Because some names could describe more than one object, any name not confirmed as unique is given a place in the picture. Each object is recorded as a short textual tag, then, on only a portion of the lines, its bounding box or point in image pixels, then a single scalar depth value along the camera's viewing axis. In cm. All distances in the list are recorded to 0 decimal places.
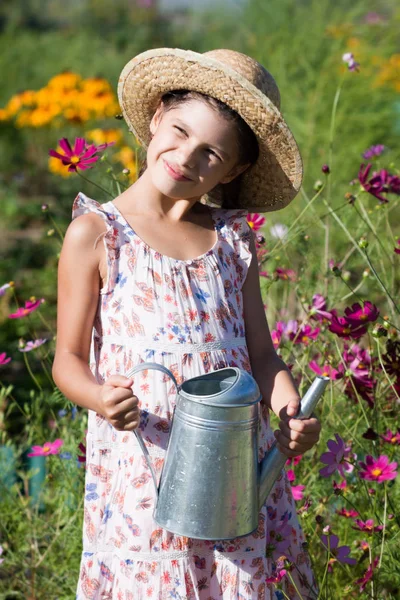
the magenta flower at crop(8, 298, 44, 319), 299
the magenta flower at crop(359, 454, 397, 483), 261
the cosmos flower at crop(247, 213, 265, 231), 311
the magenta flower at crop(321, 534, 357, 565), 274
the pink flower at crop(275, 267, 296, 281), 311
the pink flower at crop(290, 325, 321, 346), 299
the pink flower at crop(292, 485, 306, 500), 290
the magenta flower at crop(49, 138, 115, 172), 290
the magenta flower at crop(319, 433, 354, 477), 266
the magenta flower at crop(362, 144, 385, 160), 325
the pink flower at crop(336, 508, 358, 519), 283
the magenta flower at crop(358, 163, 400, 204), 303
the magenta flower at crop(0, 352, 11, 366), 299
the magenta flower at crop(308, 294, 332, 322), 284
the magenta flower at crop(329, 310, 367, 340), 273
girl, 250
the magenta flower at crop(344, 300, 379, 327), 269
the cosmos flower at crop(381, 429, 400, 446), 272
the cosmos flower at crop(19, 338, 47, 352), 300
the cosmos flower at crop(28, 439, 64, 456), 298
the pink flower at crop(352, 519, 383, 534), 263
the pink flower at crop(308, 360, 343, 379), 292
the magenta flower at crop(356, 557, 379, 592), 259
